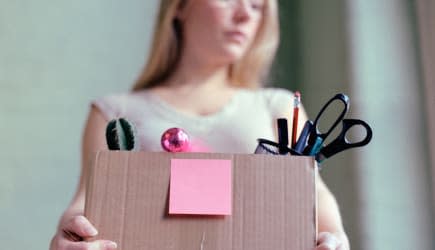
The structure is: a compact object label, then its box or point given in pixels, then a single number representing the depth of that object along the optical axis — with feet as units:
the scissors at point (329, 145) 3.81
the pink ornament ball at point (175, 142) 3.83
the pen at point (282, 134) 3.85
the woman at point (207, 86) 5.12
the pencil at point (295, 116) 3.94
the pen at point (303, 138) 3.86
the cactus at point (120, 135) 3.86
